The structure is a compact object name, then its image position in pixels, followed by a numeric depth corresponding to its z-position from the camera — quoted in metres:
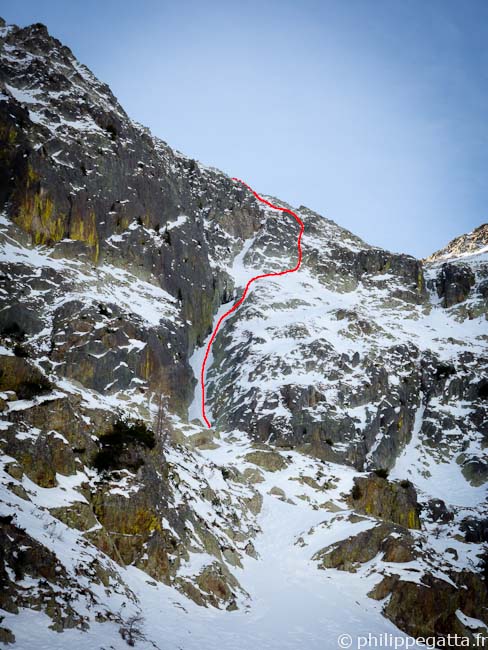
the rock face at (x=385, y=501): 57.06
